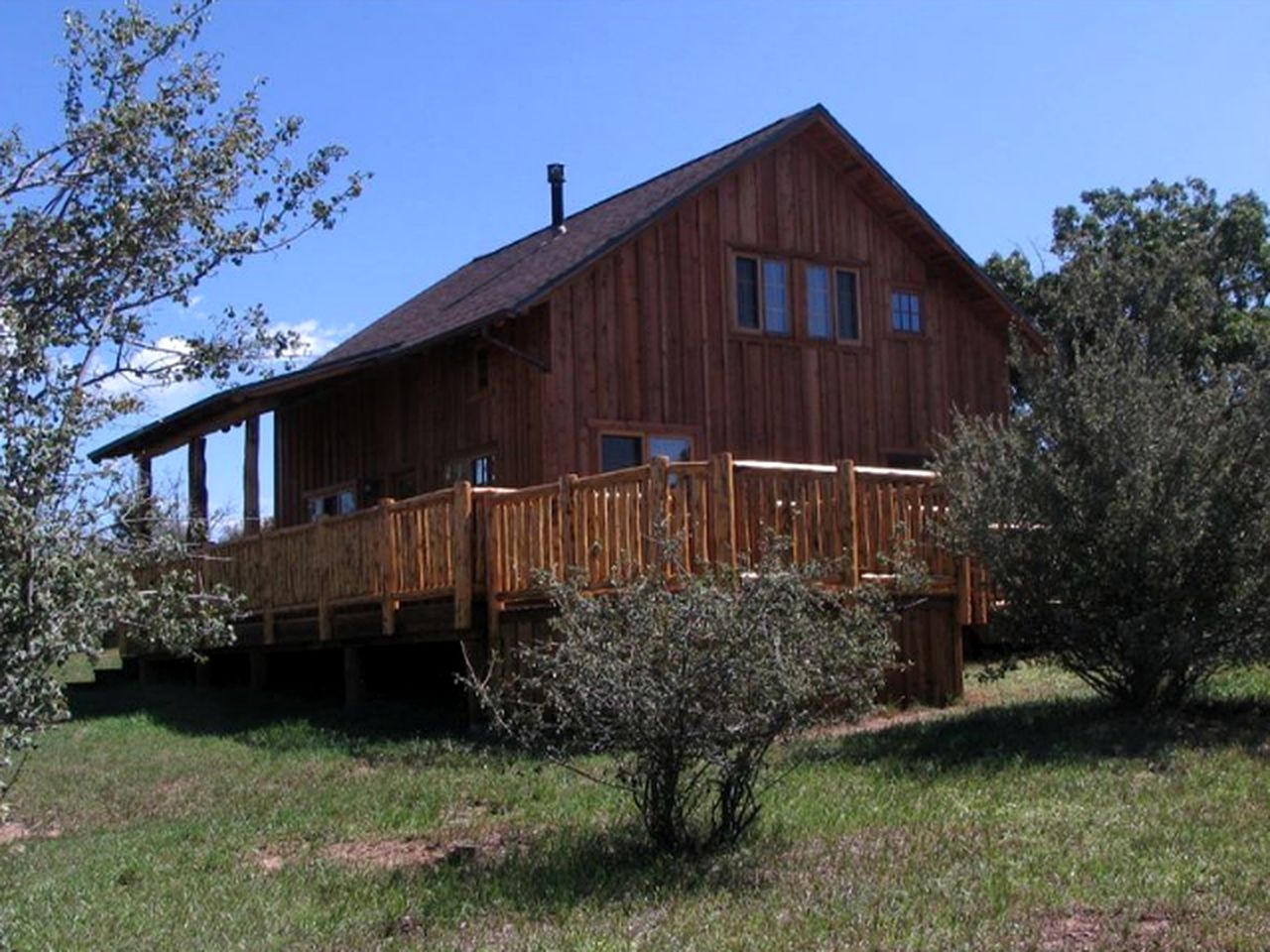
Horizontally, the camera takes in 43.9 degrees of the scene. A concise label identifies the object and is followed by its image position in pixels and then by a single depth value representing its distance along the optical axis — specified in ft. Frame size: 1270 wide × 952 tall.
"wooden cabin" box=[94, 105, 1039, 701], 55.31
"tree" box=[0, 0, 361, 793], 21.33
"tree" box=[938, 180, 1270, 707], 37.81
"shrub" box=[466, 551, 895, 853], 27.86
